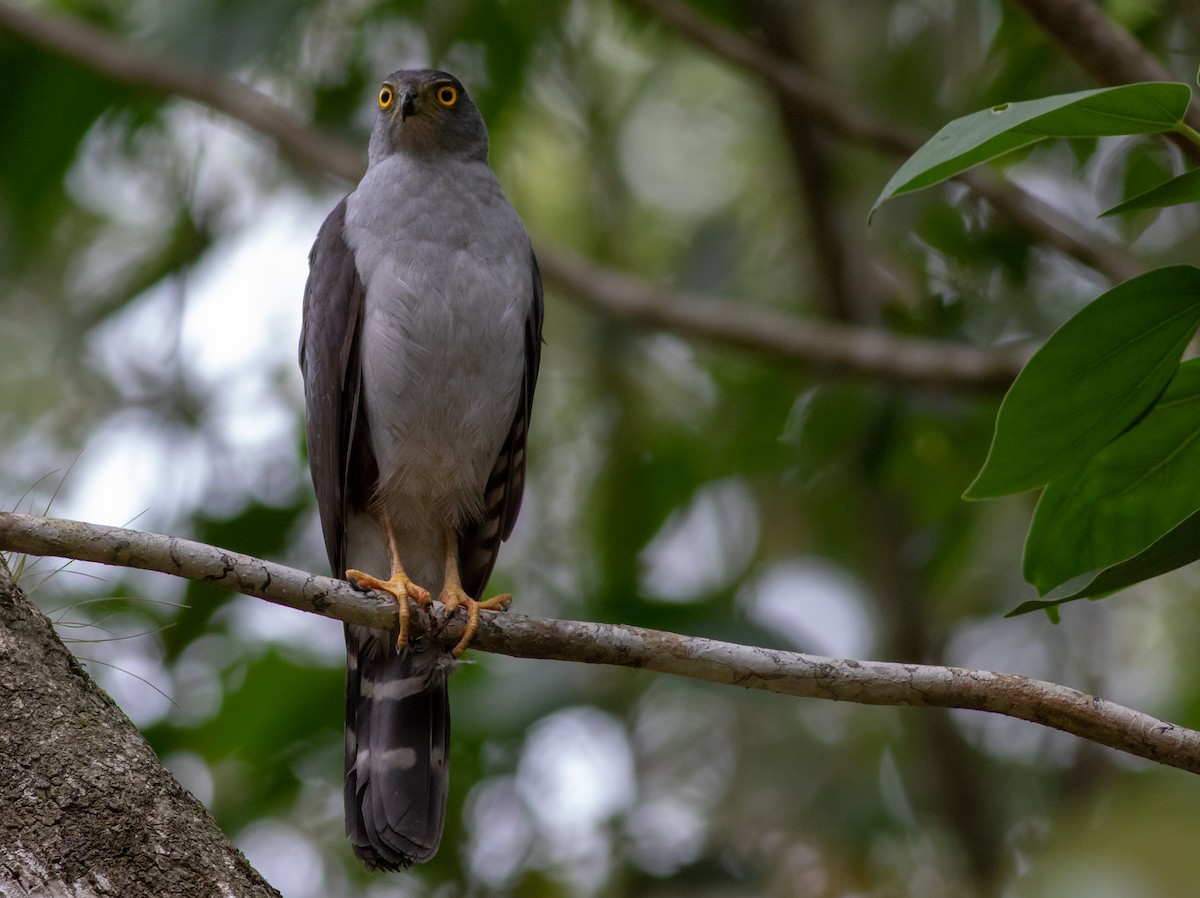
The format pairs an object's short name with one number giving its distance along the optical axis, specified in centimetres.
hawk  826
